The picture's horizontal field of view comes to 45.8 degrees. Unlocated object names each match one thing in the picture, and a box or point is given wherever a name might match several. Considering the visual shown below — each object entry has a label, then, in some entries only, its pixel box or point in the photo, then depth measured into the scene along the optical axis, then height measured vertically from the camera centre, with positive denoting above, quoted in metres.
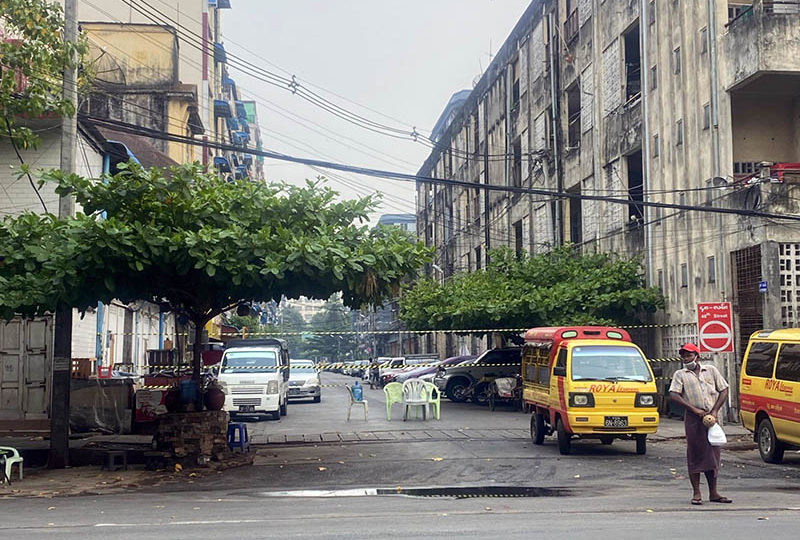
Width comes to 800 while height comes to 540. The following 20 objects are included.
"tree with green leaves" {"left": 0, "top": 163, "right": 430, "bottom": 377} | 14.49 +1.56
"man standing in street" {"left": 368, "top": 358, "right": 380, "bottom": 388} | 58.03 -2.13
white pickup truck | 27.02 -1.00
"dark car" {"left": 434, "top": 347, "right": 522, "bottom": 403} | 33.59 -1.09
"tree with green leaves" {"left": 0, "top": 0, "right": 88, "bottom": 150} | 15.35 +4.77
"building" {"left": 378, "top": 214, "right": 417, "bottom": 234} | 124.16 +16.95
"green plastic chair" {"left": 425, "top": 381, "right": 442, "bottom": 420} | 26.33 -1.59
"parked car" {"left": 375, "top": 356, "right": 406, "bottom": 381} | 49.62 -1.05
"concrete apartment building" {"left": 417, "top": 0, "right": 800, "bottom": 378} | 23.22 +6.38
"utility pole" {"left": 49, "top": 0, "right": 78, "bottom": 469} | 16.53 +0.06
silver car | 36.59 -1.58
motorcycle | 30.89 -1.56
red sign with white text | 19.69 +0.28
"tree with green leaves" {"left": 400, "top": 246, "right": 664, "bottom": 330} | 29.78 +1.55
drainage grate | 12.63 -2.03
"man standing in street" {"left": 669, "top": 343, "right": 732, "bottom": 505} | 11.09 -0.75
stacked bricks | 15.98 -1.54
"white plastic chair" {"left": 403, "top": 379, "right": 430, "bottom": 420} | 25.84 -1.40
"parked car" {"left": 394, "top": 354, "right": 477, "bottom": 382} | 39.59 -1.10
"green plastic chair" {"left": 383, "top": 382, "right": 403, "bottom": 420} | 26.89 -1.44
